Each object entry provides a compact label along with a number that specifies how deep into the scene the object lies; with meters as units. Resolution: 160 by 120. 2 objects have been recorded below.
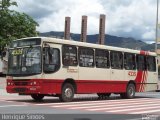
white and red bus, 16.24
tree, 58.17
